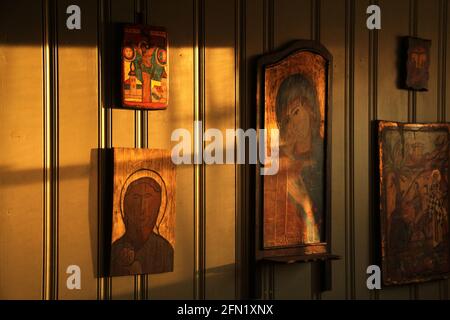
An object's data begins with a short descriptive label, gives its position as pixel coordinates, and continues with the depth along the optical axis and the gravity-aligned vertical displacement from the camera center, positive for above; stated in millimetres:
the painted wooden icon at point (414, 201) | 5090 -434
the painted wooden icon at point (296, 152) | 4449 -74
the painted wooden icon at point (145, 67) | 3904 +401
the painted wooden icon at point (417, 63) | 5172 +548
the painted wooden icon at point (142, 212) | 3881 -383
